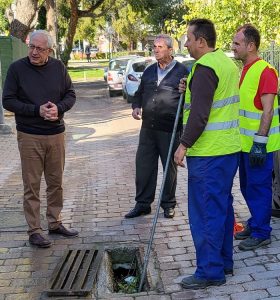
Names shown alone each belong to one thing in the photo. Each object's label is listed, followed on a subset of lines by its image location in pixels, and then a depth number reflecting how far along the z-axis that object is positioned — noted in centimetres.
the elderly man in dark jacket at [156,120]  428
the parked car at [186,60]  1251
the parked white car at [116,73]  1716
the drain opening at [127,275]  342
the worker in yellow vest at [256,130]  340
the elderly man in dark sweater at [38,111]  370
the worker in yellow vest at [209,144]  287
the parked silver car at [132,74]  1437
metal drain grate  310
